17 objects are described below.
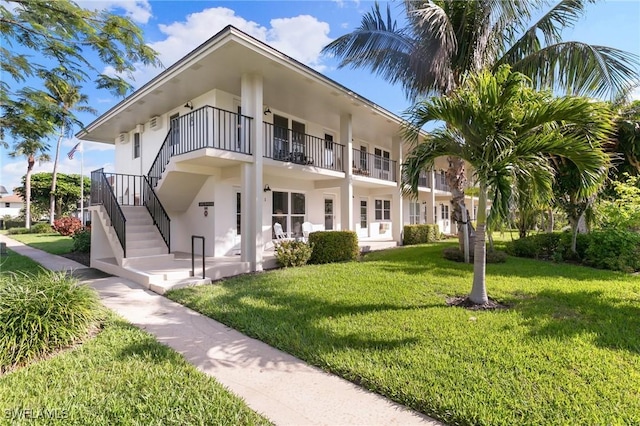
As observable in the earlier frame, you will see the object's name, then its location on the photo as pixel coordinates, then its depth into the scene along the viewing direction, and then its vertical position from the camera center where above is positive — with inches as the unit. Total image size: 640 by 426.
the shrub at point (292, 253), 379.2 -37.7
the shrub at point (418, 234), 634.8 -25.6
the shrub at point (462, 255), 403.5 -46.5
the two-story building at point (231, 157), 354.9 +99.0
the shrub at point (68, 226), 810.2 -1.7
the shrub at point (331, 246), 414.6 -32.0
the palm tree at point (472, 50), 359.9 +229.9
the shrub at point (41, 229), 1027.7 -11.4
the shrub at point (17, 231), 1038.9 -17.6
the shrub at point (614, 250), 365.1 -37.9
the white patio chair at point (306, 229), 496.1 -9.8
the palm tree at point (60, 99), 212.1 +91.4
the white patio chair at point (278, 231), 470.0 -11.9
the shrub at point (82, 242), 513.7 -28.4
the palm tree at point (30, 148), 226.7 +60.6
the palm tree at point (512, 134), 196.1 +59.9
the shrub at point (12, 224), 1360.7 +8.7
